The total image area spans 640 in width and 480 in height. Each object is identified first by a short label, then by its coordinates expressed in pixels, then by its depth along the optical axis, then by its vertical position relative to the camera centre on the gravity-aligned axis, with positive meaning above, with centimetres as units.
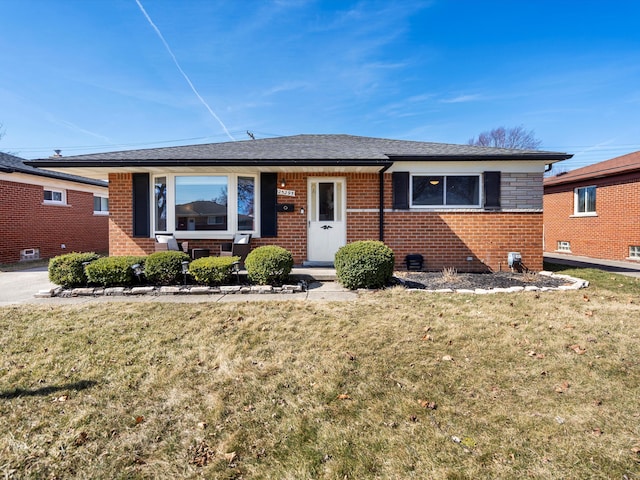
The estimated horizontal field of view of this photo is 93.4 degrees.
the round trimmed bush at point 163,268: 621 -65
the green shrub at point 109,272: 605 -72
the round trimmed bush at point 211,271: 614 -71
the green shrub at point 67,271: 608 -71
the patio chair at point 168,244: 805 -21
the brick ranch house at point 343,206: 823 +86
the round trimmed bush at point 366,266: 604 -59
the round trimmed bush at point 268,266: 615 -60
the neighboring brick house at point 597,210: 1159 +118
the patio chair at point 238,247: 785 -27
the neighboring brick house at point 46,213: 1132 +99
